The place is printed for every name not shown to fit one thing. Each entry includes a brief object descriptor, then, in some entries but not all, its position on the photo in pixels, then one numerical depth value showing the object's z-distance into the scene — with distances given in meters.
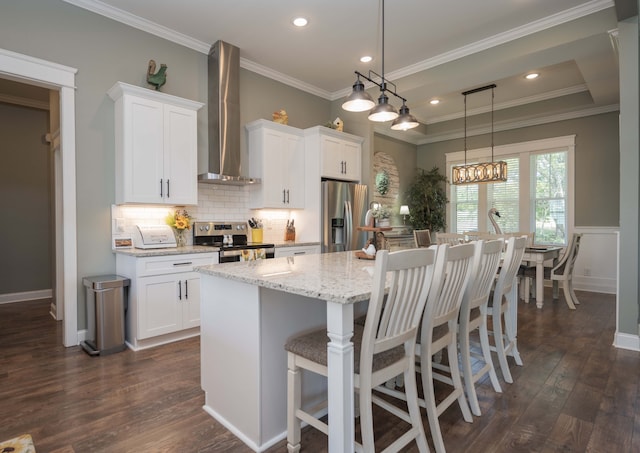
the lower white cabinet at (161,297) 3.09
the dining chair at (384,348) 1.37
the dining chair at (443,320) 1.67
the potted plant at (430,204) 7.30
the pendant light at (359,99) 2.57
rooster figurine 3.55
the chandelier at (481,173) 5.23
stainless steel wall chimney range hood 4.08
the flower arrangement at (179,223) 3.77
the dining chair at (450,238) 4.78
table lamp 6.94
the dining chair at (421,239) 4.87
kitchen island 1.34
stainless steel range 3.74
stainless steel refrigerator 4.76
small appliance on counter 3.37
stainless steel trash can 2.99
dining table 4.57
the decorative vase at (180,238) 3.82
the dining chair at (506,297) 2.46
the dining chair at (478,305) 2.06
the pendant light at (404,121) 3.02
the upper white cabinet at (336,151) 4.79
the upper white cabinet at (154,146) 3.26
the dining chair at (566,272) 4.61
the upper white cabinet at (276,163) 4.49
